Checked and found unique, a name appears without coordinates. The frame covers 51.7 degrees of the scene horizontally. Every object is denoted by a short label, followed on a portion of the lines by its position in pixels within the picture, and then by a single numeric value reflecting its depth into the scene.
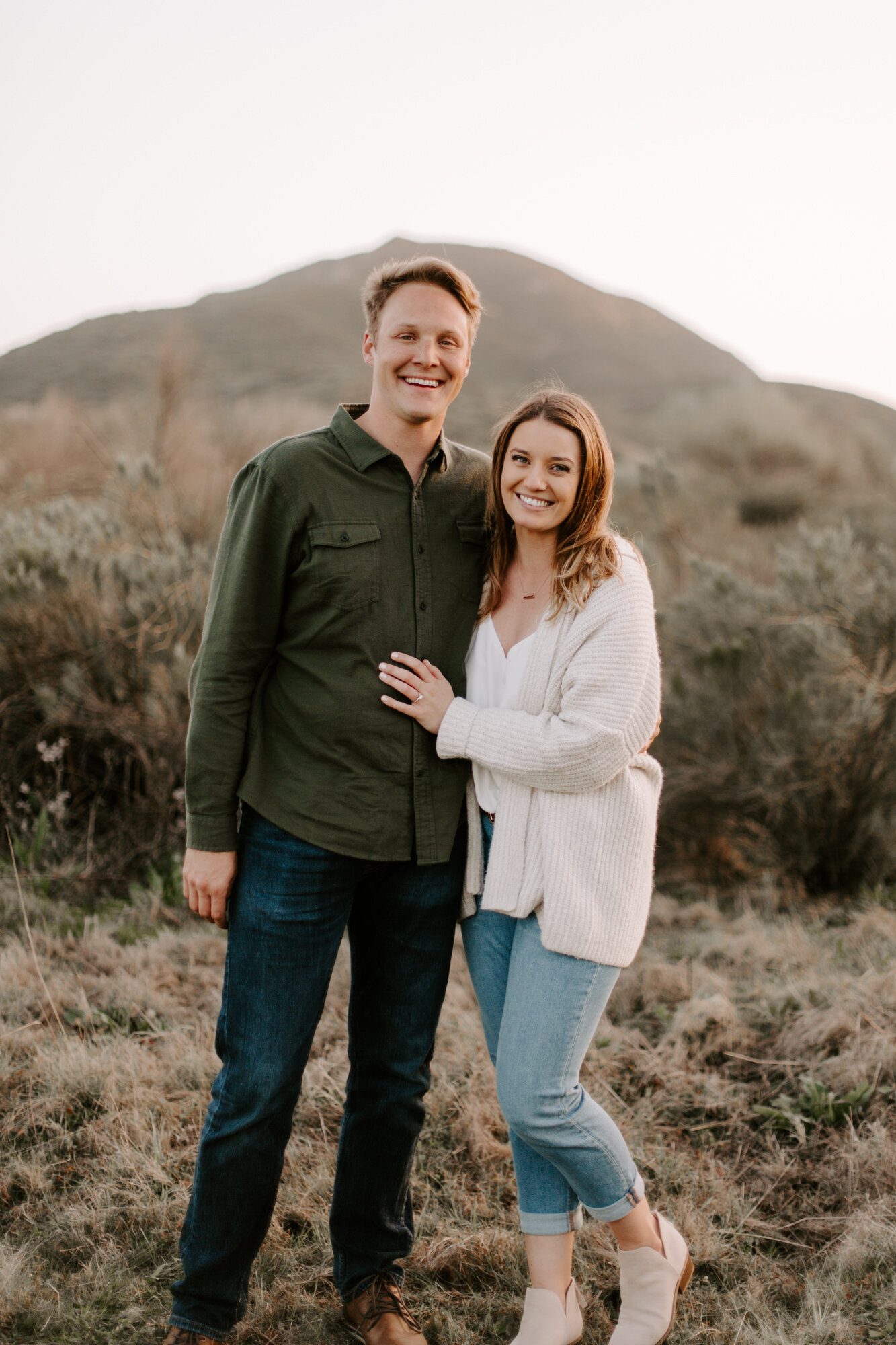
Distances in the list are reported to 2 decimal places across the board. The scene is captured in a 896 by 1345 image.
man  2.02
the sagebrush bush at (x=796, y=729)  5.47
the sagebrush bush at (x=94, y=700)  5.20
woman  1.96
